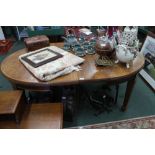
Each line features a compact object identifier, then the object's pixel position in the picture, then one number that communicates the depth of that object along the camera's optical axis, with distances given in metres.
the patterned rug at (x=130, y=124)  1.81
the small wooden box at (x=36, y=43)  1.92
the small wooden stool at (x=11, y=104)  1.26
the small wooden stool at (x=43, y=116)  1.34
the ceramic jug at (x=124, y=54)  1.51
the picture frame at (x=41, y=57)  1.60
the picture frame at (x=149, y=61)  2.42
